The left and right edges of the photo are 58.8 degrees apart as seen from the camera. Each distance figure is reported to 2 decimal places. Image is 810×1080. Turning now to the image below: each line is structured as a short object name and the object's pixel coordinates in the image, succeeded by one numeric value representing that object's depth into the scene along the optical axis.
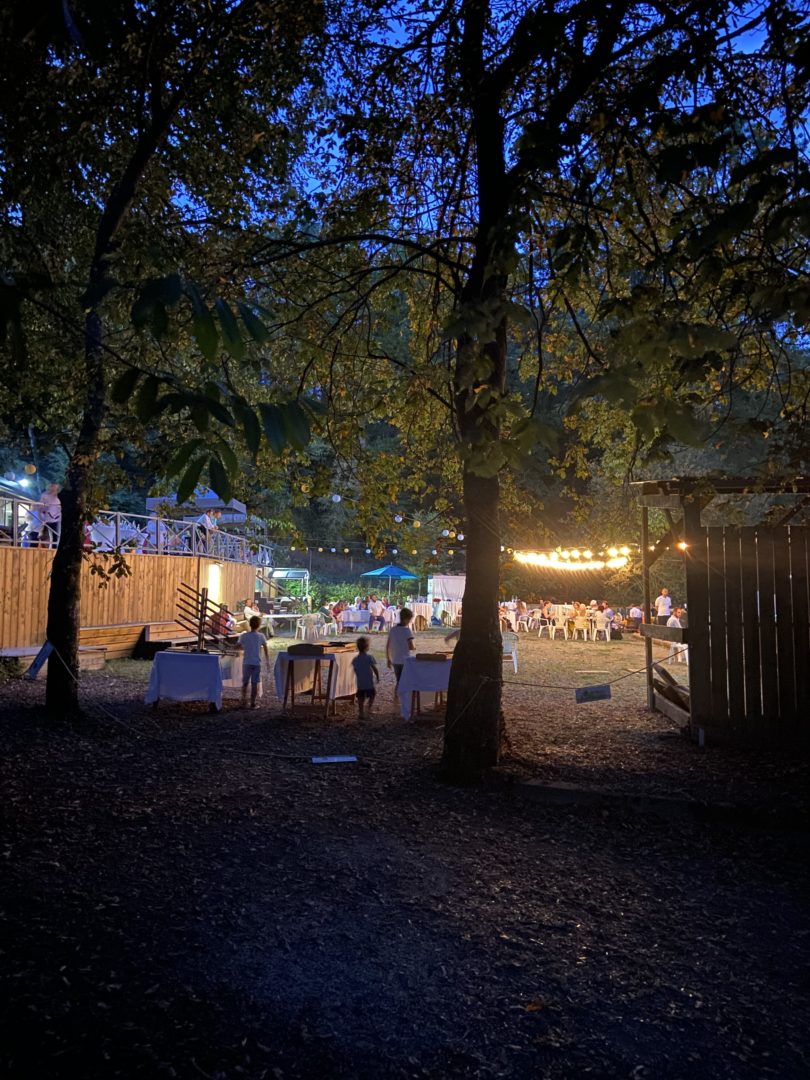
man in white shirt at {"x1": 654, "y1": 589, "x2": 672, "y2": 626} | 21.42
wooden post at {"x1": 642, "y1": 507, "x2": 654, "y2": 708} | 10.00
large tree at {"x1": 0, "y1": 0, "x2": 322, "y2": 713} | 6.13
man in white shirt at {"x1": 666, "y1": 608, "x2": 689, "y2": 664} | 17.69
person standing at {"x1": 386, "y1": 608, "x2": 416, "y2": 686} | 10.55
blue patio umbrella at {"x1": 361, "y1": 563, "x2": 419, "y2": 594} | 27.82
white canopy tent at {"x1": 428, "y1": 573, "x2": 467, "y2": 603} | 31.28
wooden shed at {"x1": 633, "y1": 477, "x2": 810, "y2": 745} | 7.71
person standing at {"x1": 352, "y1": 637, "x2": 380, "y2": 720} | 9.88
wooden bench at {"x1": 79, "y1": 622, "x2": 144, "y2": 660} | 15.48
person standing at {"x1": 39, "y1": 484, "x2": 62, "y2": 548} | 14.53
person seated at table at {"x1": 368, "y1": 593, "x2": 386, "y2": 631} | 25.67
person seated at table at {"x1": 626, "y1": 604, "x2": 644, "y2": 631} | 25.81
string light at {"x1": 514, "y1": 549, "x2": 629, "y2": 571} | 21.12
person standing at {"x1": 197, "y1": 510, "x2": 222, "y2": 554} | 21.53
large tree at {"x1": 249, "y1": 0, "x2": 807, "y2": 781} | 3.77
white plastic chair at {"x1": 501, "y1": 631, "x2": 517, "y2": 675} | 15.02
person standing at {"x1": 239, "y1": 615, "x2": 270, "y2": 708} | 10.62
